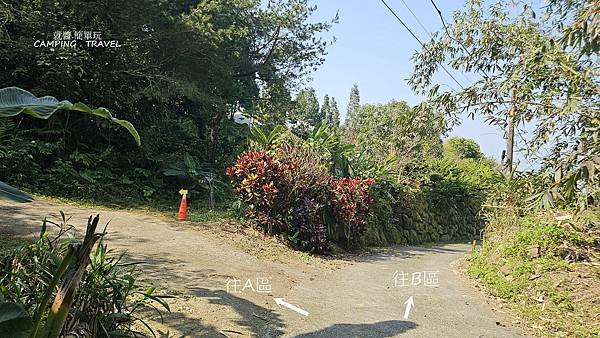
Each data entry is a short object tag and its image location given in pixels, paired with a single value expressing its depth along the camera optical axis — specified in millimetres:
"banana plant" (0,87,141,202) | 1765
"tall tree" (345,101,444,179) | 14531
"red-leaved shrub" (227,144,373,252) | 8016
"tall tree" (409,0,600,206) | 3107
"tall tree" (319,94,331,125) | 49838
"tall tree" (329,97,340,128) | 48334
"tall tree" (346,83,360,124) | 53819
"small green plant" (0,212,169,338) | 2291
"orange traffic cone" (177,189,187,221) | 8430
